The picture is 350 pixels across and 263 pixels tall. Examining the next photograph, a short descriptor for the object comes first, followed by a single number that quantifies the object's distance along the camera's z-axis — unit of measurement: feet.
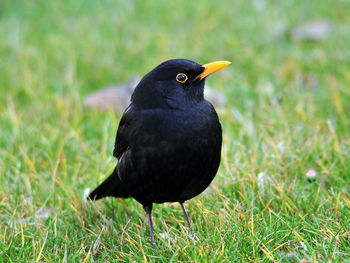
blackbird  22.24
